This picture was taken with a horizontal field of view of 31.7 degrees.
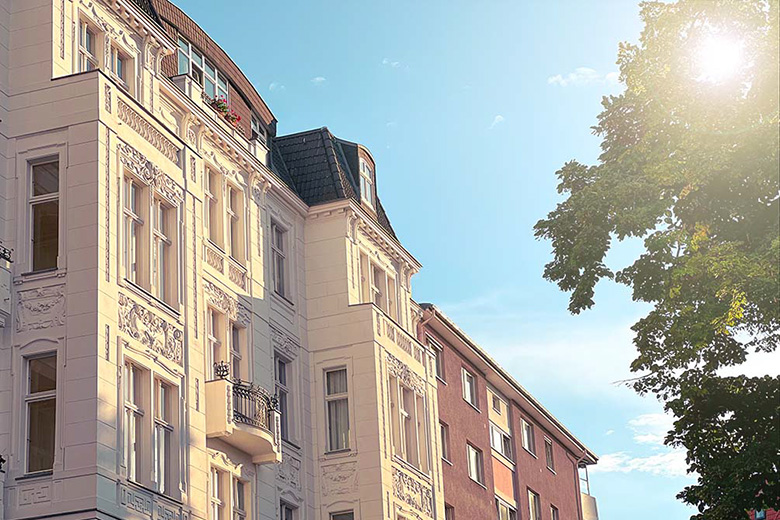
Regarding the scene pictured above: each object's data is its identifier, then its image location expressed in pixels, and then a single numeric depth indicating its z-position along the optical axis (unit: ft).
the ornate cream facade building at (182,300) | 74.08
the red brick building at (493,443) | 137.18
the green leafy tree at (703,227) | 84.43
